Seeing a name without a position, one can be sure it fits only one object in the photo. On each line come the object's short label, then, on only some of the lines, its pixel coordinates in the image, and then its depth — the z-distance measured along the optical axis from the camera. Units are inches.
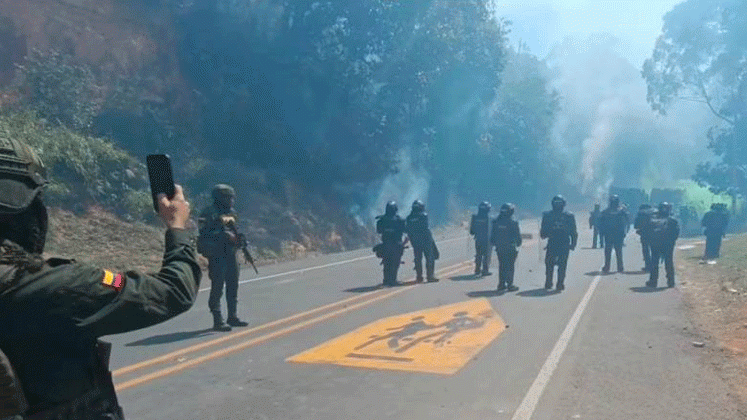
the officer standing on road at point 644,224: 623.5
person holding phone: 75.3
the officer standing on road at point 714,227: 781.3
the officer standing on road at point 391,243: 563.5
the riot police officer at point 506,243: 529.7
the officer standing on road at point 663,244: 557.6
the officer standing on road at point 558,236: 537.3
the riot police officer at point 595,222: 1012.5
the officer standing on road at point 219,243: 357.1
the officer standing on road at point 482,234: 624.4
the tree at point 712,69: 1676.9
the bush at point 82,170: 749.3
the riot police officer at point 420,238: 580.7
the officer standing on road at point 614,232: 675.4
